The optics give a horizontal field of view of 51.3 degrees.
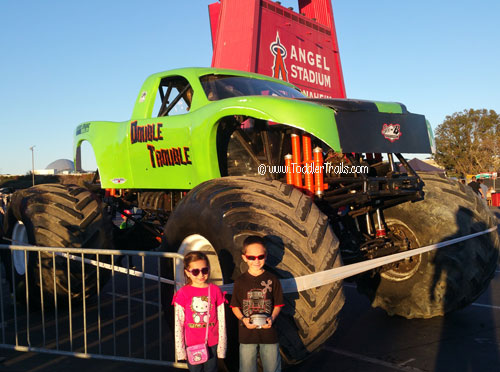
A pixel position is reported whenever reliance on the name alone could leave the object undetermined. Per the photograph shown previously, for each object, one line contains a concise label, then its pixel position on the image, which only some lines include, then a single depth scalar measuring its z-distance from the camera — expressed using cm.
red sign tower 1830
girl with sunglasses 312
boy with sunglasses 308
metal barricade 444
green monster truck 345
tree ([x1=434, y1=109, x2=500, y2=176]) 5450
